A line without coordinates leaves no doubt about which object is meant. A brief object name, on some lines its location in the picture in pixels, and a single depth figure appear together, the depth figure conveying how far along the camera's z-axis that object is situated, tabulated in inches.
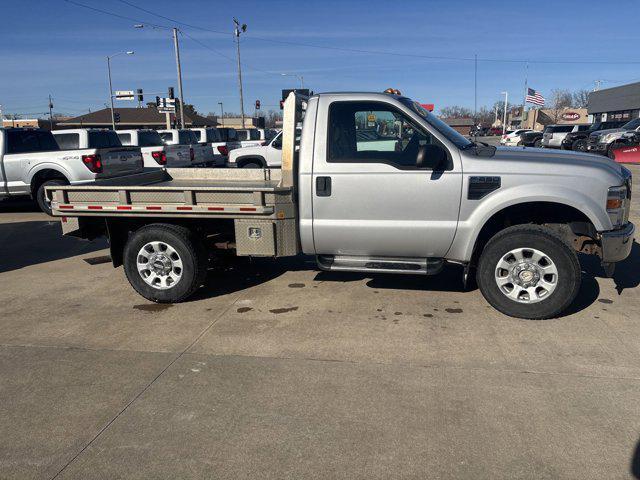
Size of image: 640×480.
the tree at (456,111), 5479.8
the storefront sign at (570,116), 2970.0
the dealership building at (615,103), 2057.1
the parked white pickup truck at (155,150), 536.6
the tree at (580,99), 5486.2
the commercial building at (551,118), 3065.9
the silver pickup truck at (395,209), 182.2
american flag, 1745.9
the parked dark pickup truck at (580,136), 1043.9
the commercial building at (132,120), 2598.4
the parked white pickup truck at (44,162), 415.8
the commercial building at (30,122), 3037.9
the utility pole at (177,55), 1191.6
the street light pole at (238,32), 1444.8
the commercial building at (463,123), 3234.3
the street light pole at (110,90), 1690.2
